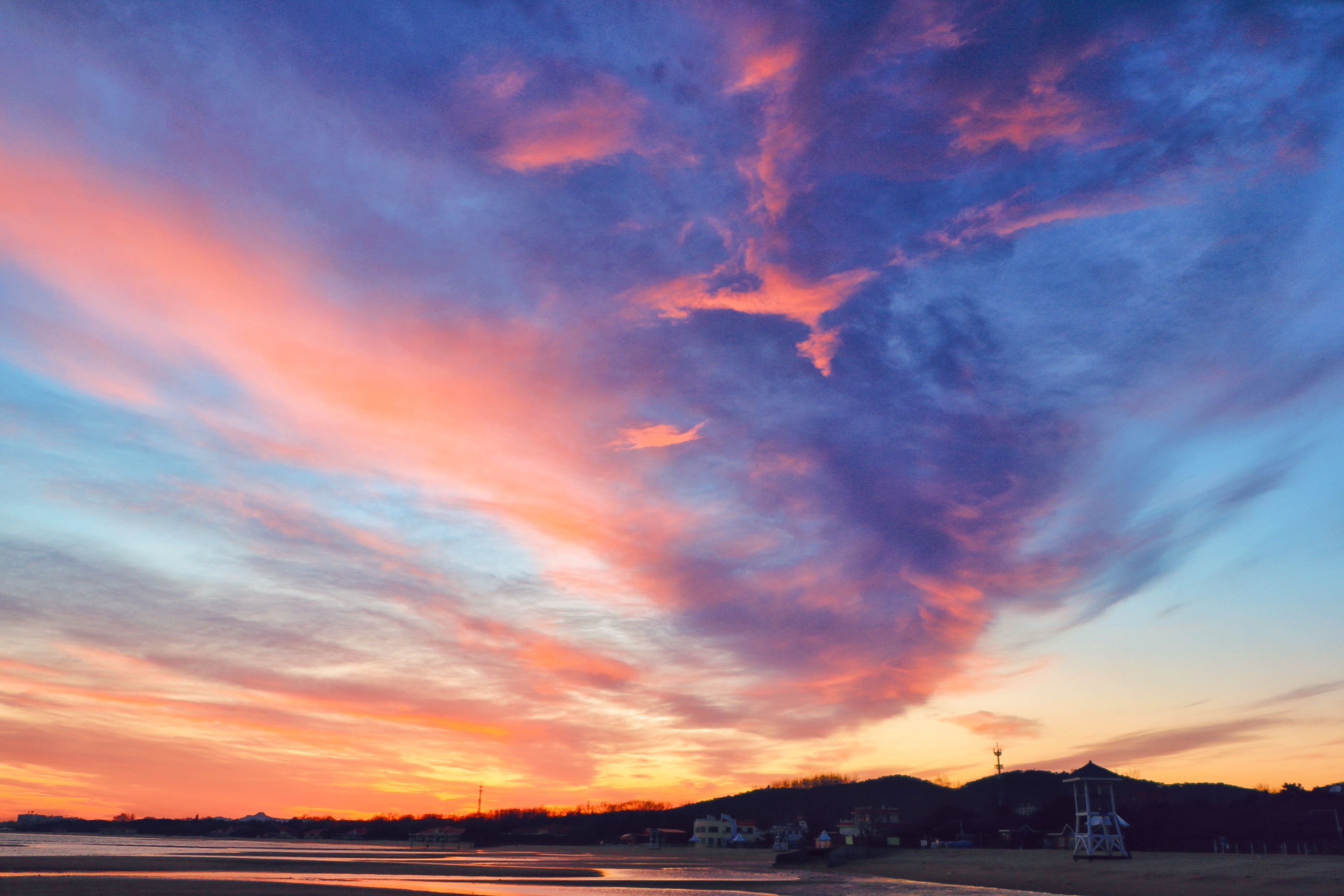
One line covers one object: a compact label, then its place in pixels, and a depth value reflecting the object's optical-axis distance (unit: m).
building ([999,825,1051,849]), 92.38
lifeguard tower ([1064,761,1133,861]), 55.53
